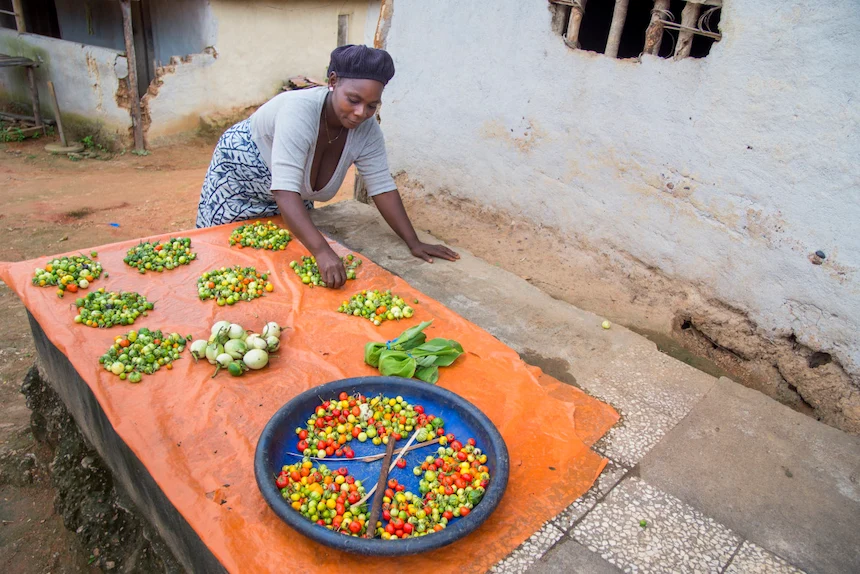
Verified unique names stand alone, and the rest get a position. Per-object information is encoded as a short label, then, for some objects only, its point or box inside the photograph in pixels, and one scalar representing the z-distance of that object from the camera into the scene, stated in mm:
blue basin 1734
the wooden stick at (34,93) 9625
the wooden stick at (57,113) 9562
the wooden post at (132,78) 8805
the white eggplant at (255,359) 2545
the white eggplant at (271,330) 2733
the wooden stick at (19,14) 9945
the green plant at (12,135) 9641
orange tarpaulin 1882
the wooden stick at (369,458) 2167
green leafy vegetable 2553
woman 2932
